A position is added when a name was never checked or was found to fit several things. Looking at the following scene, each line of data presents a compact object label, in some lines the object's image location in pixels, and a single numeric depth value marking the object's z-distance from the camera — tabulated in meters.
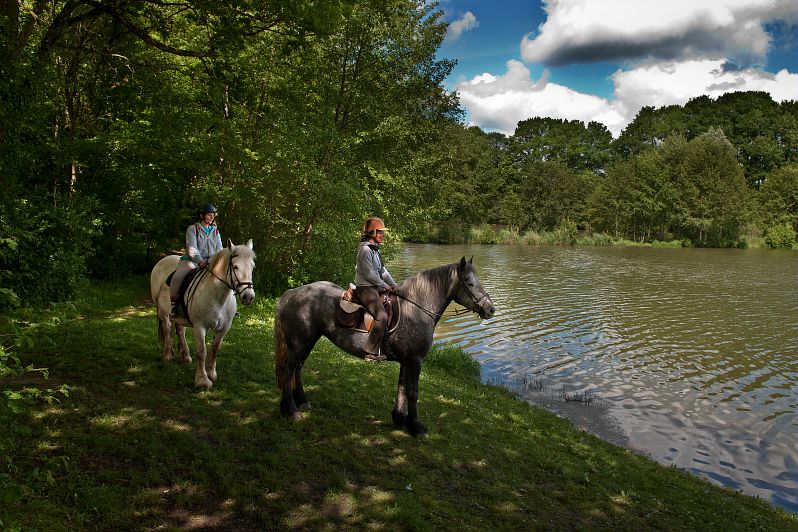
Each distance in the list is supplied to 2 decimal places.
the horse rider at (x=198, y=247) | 9.13
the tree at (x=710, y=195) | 69.81
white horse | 8.31
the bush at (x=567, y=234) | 73.50
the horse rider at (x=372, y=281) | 7.43
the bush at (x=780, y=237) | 68.50
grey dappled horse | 7.81
